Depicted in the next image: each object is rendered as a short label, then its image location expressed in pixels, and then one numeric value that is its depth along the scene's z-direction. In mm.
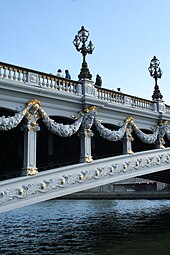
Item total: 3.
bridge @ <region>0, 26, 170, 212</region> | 10648
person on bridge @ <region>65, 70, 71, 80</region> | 13991
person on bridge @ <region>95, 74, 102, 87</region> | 15578
